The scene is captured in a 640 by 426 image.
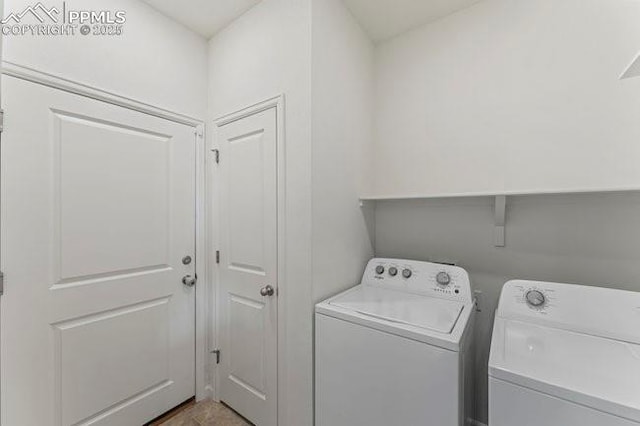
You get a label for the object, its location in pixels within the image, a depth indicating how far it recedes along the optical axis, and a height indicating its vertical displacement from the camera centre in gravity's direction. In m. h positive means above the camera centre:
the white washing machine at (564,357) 0.76 -0.51
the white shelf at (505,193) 1.14 +0.09
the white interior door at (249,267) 1.61 -0.35
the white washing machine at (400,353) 1.03 -0.60
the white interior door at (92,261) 1.23 -0.26
